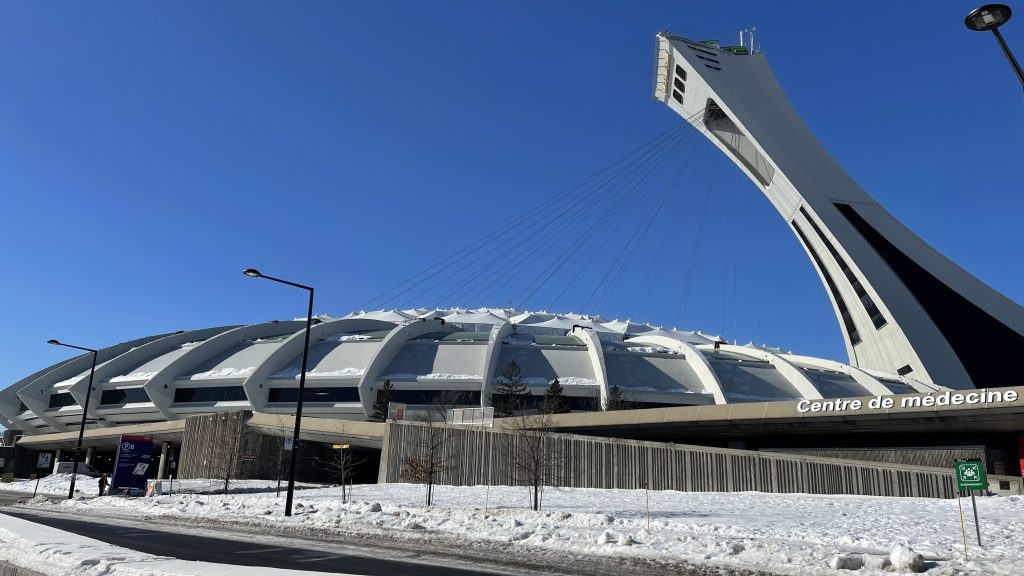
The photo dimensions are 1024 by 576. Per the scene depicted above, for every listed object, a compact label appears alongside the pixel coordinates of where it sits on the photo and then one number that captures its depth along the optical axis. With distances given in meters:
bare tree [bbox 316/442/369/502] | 42.69
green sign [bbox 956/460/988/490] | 11.84
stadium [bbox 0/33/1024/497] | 28.23
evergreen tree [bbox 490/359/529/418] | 48.75
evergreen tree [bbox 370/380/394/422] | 50.19
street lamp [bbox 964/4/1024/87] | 8.94
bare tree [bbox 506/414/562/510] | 27.94
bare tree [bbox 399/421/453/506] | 31.79
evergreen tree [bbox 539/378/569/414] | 48.09
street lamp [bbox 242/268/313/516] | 21.08
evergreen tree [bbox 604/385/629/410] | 48.28
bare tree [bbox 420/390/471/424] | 43.37
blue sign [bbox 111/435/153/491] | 32.72
